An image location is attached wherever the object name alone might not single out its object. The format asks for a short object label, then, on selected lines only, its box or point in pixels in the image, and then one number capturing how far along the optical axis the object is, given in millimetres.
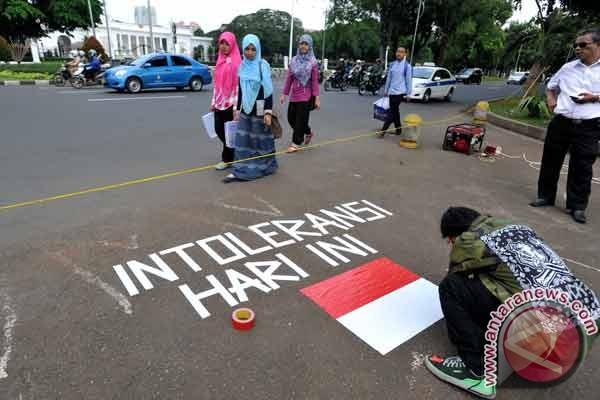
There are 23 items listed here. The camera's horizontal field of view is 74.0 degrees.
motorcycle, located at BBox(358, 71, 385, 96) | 17609
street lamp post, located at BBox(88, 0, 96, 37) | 28031
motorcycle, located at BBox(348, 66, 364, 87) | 19873
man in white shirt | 3930
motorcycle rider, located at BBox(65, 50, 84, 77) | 16281
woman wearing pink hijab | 4914
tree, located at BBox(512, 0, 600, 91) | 11172
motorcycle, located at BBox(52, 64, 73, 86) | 16344
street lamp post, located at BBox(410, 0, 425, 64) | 24366
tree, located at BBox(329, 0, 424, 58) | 26562
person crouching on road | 1849
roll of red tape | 2381
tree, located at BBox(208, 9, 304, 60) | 65938
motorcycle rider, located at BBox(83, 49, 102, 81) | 16253
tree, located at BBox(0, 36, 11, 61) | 23047
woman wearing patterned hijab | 6316
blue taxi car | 14062
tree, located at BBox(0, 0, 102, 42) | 25981
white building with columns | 61188
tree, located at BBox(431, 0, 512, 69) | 26875
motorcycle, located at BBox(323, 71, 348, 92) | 19141
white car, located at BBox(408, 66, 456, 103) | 15812
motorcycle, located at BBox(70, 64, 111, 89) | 15927
